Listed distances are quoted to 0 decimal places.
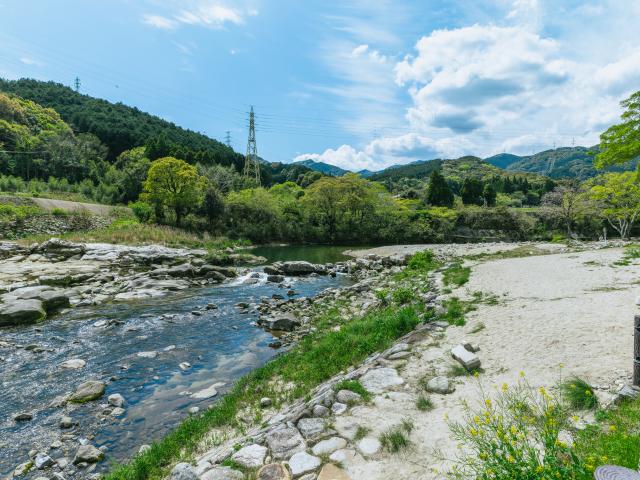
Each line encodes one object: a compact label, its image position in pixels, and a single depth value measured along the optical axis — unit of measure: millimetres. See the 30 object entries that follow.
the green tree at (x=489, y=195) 72562
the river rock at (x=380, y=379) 5866
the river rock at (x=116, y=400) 6965
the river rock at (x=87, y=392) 7055
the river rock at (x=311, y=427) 4730
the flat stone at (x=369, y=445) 4227
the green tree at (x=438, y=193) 67438
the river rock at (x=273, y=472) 3916
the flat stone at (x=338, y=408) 5230
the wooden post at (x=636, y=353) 4491
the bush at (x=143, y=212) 38669
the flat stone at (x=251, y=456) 4242
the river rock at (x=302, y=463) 3963
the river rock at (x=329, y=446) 4309
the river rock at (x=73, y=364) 8547
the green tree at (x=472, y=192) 72812
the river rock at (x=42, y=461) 5195
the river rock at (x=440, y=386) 5508
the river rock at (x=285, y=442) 4395
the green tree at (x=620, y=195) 29188
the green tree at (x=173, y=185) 36531
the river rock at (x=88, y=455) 5352
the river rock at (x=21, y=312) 11602
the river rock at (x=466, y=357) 6121
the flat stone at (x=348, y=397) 5488
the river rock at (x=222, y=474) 3990
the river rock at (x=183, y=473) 4152
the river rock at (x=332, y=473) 3795
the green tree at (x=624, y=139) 10438
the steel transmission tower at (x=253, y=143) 72312
